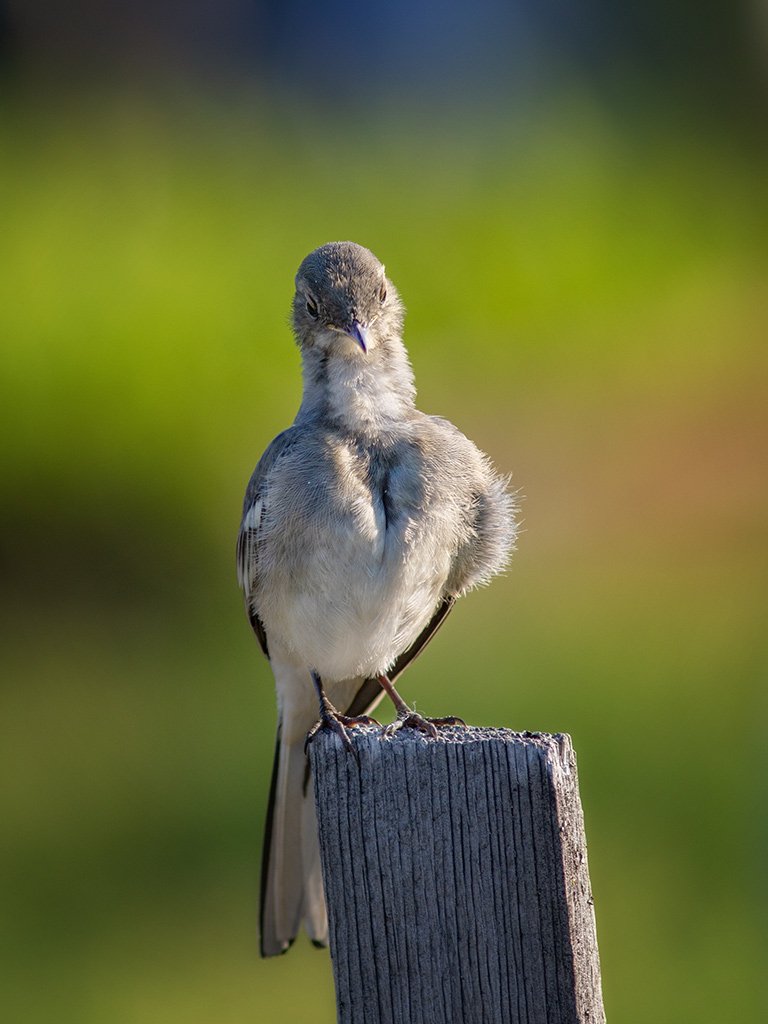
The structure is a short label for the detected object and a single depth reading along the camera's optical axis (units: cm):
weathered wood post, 429
